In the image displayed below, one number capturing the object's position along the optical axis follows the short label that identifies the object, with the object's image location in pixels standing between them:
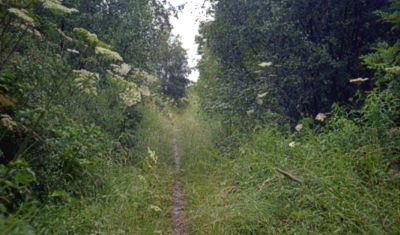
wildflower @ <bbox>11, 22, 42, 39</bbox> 4.45
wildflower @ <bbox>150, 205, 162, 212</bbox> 5.41
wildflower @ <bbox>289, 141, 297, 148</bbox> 5.98
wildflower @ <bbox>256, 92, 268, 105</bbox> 7.58
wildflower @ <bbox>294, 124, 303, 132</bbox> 6.82
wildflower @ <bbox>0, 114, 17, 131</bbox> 3.86
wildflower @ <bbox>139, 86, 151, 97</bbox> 7.20
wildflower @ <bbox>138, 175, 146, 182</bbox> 6.30
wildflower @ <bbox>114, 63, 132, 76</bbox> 6.55
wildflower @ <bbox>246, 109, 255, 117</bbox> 8.05
